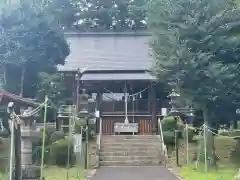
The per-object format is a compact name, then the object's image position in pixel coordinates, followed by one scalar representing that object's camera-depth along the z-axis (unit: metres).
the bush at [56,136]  19.64
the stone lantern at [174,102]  20.53
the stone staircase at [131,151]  19.67
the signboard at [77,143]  17.64
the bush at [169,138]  22.28
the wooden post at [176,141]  18.49
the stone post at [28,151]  11.78
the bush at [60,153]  17.98
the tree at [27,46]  20.42
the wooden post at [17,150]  9.03
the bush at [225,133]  21.42
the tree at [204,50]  15.88
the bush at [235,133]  19.44
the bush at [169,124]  23.52
